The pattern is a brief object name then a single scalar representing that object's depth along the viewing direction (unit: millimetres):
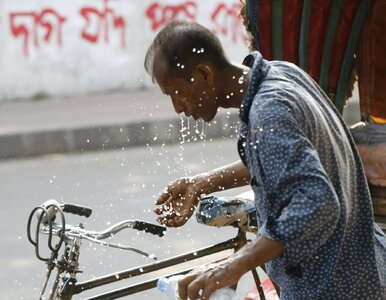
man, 3666
